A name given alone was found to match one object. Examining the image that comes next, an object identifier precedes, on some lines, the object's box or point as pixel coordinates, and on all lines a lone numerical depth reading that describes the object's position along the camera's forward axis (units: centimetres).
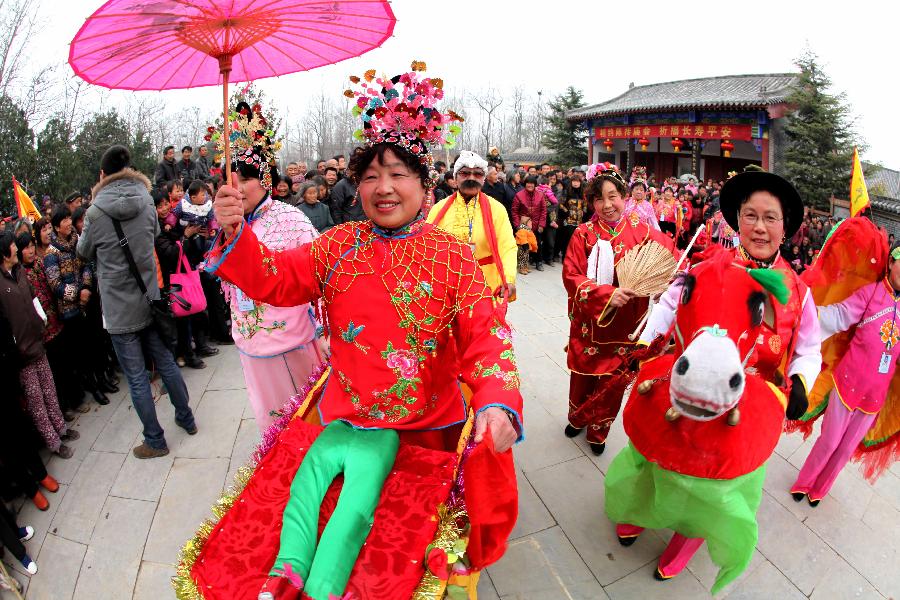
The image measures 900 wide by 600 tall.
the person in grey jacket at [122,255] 346
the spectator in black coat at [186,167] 931
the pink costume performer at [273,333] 319
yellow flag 311
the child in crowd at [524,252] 873
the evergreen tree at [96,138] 1095
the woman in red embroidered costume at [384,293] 198
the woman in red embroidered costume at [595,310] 362
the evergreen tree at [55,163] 889
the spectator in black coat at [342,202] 711
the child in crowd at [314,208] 618
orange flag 549
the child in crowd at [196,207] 504
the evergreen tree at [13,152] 814
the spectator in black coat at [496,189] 888
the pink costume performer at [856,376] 305
